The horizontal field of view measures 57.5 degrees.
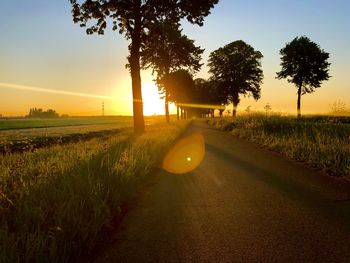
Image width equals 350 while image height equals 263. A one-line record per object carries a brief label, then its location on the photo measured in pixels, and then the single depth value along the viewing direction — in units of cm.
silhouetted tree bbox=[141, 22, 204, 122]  3812
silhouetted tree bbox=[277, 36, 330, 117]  4984
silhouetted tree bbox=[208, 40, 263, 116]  5959
